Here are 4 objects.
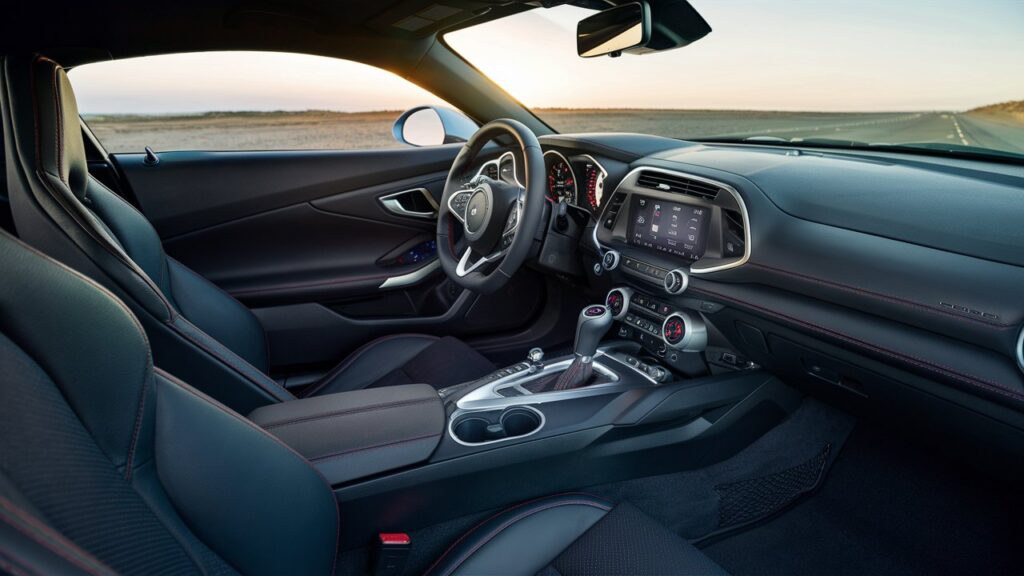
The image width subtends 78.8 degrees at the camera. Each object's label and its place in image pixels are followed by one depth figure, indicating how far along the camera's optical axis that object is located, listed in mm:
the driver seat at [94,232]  1208
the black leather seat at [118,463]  484
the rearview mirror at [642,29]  1930
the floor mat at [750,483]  1763
